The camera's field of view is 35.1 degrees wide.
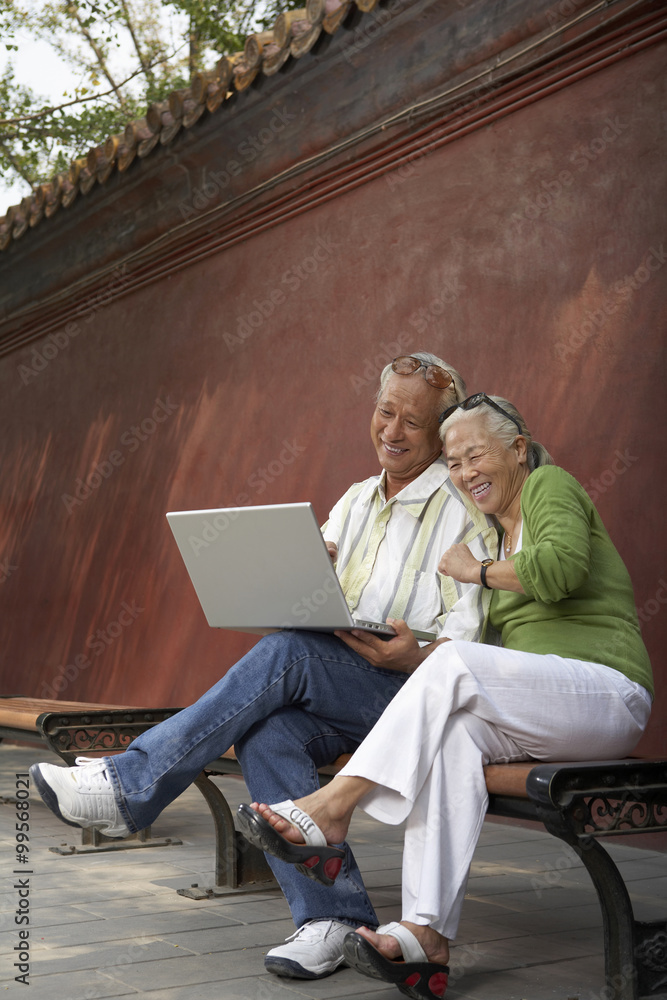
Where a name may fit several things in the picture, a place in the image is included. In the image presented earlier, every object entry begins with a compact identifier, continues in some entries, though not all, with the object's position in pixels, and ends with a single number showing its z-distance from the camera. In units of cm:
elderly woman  214
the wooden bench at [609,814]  203
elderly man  239
